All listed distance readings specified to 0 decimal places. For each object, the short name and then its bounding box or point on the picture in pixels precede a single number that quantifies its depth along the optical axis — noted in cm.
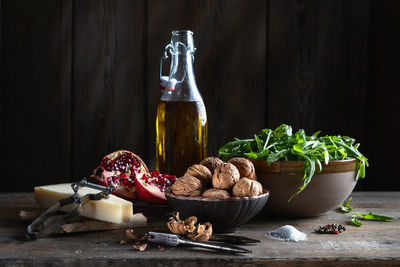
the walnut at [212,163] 129
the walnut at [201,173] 126
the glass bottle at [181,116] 146
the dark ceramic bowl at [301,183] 129
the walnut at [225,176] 123
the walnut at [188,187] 123
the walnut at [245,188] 122
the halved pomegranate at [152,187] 135
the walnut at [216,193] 122
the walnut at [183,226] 119
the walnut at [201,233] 119
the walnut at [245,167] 126
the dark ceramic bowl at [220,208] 121
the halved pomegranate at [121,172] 138
